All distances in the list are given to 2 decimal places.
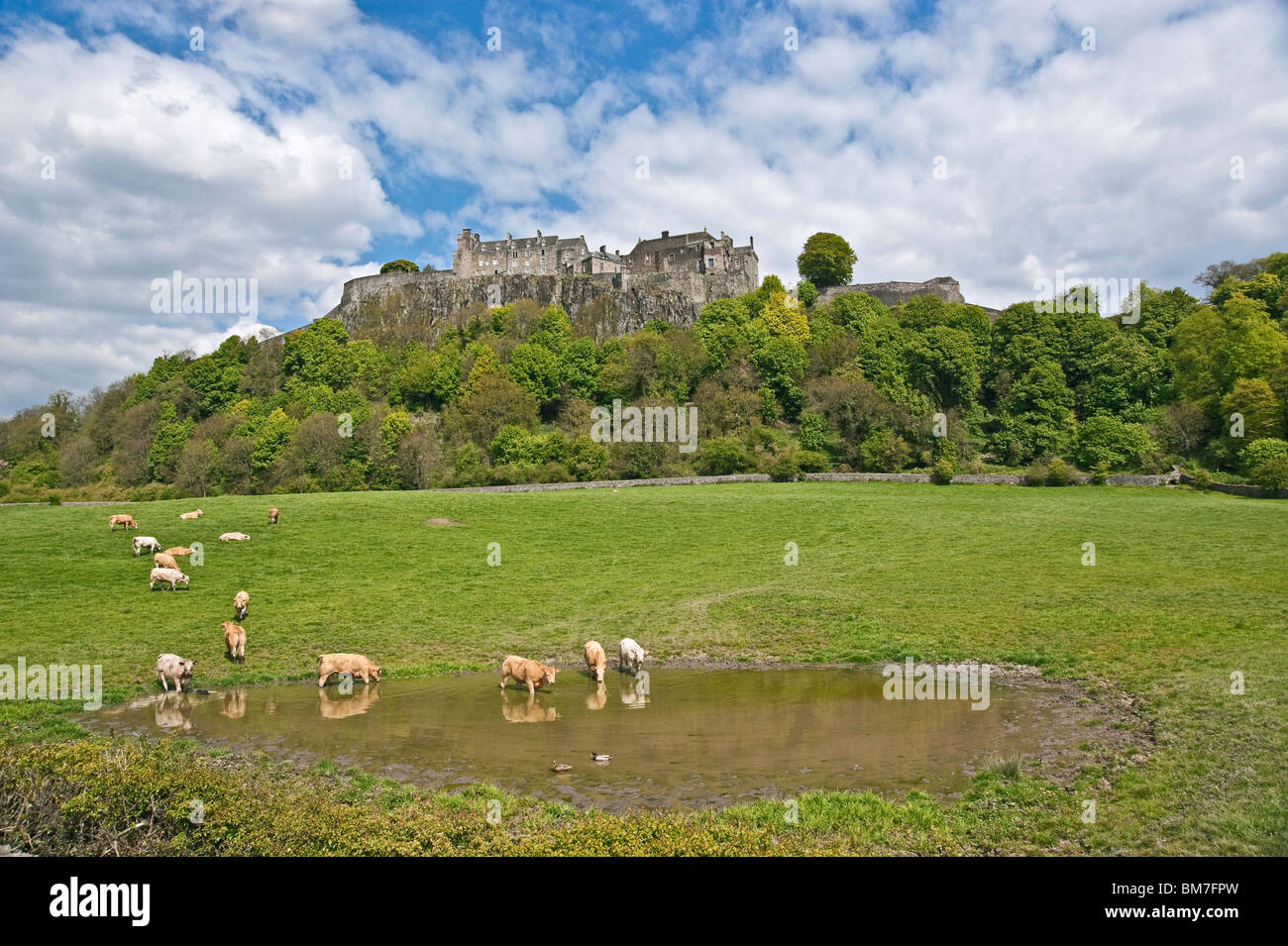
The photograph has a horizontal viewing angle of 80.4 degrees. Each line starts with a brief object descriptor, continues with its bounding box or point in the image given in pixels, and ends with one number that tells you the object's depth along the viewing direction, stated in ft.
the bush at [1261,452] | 171.83
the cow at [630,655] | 58.29
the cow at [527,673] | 53.06
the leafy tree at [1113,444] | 196.56
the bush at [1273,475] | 152.66
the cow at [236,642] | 60.34
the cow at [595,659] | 56.18
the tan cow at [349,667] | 55.16
